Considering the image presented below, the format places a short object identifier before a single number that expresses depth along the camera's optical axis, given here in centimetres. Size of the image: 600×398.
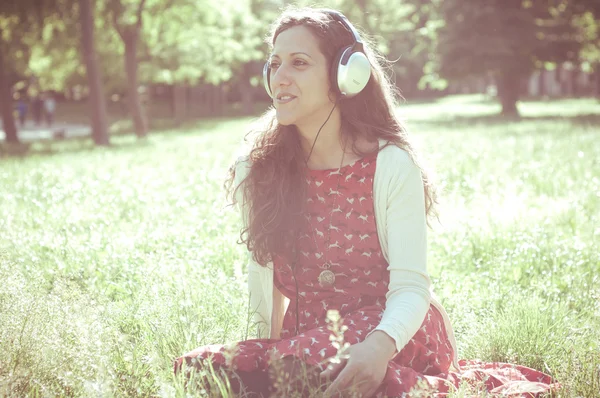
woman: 291
